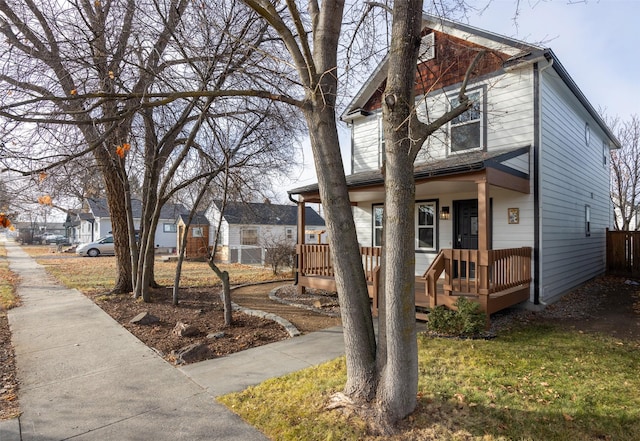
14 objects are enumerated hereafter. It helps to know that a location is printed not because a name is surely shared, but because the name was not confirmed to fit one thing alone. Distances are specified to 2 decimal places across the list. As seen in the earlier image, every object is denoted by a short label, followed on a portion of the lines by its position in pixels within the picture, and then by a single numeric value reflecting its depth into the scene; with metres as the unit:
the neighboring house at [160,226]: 30.86
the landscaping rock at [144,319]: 6.75
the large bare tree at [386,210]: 3.11
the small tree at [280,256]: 15.12
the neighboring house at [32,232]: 47.33
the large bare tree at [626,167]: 18.34
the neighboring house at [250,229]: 21.22
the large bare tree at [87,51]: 5.80
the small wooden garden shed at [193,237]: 24.64
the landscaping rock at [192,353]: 4.86
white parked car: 25.19
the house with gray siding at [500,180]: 6.86
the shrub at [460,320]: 5.89
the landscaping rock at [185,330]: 5.99
